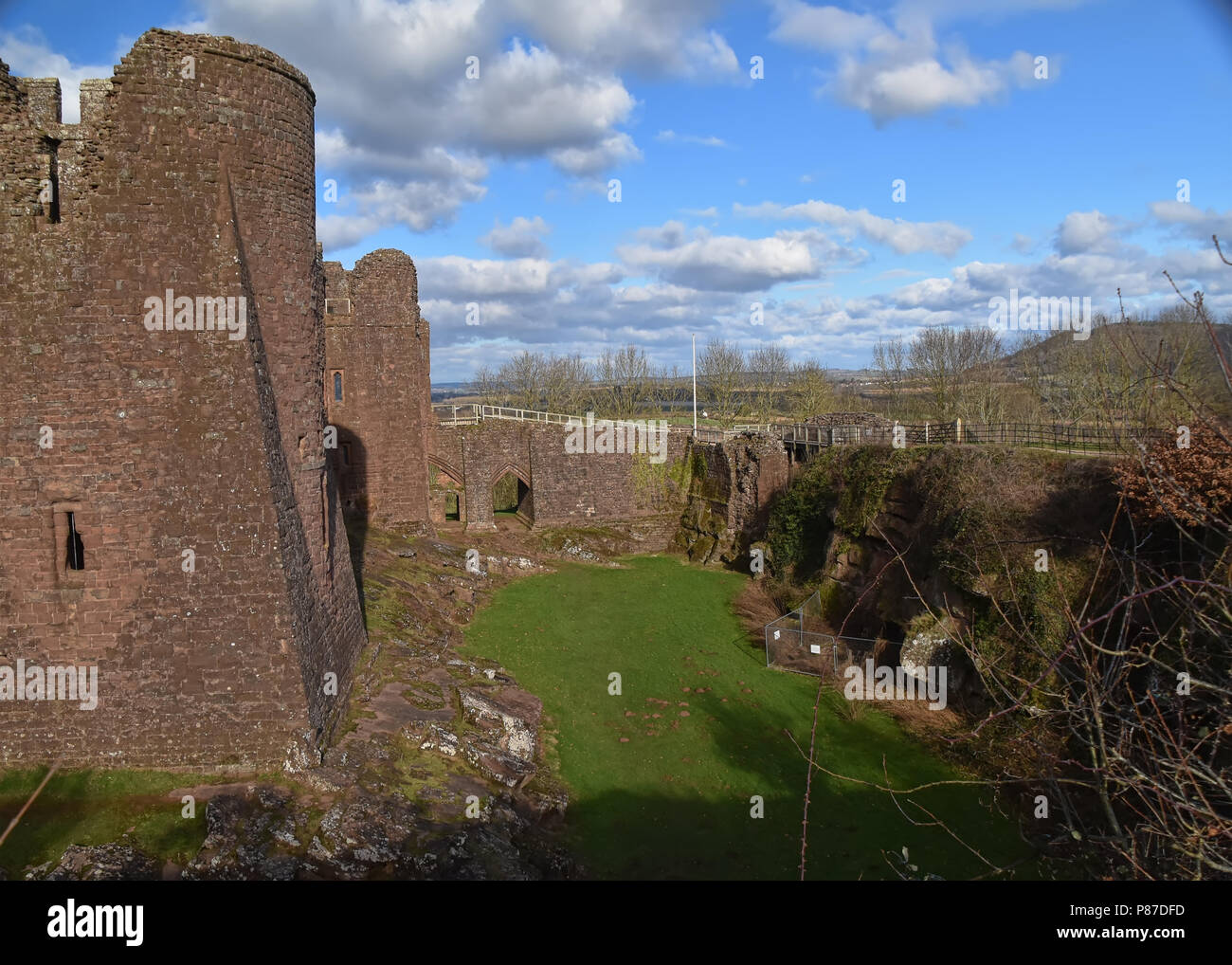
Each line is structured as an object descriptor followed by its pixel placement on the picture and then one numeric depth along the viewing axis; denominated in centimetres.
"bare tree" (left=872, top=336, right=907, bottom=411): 4791
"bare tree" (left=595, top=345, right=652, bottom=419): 5824
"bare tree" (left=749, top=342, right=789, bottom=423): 5088
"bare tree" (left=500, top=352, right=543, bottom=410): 5767
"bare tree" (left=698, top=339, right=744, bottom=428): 5056
